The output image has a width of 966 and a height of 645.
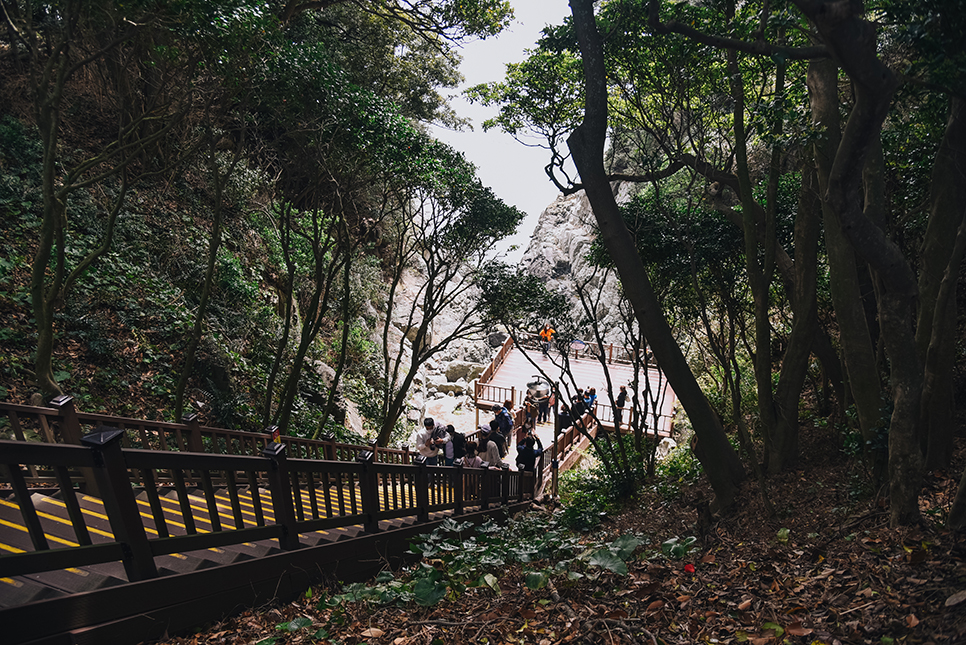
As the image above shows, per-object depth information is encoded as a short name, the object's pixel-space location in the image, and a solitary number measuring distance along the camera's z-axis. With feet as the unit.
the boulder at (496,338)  106.22
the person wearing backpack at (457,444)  33.91
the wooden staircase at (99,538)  8.28
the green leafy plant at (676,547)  9.59
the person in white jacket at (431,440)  29.86
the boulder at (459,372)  79.00
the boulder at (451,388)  73.87
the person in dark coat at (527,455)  33.40
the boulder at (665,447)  46.83
